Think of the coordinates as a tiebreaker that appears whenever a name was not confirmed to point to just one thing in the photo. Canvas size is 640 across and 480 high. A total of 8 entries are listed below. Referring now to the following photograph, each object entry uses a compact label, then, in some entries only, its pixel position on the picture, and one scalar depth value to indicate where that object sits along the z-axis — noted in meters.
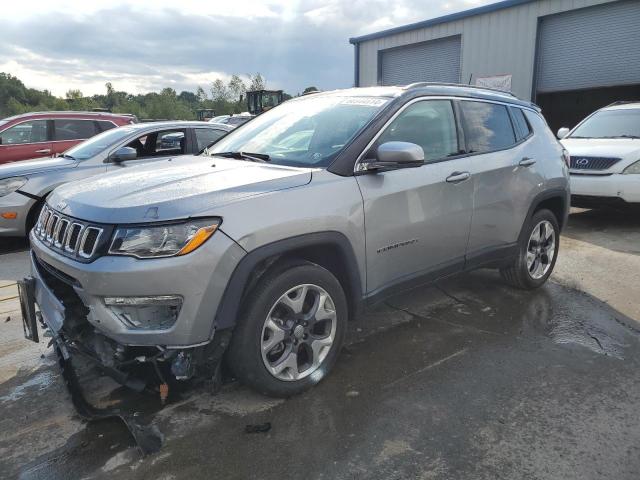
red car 9.19
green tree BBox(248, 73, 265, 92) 73.94
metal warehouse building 13.83
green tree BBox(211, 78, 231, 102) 77.19
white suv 7.31
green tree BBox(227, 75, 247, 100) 77.44
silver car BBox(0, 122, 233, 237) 6.32
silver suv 2.51
